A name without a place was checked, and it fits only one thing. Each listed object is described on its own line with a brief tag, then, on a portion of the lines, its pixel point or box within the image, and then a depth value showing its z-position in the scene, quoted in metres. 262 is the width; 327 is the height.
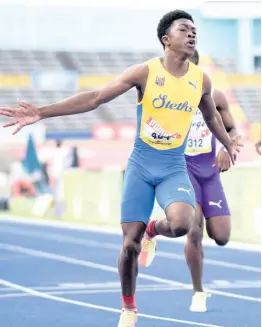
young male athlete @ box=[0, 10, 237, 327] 13.81
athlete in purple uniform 17.31
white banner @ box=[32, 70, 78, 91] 102.94
